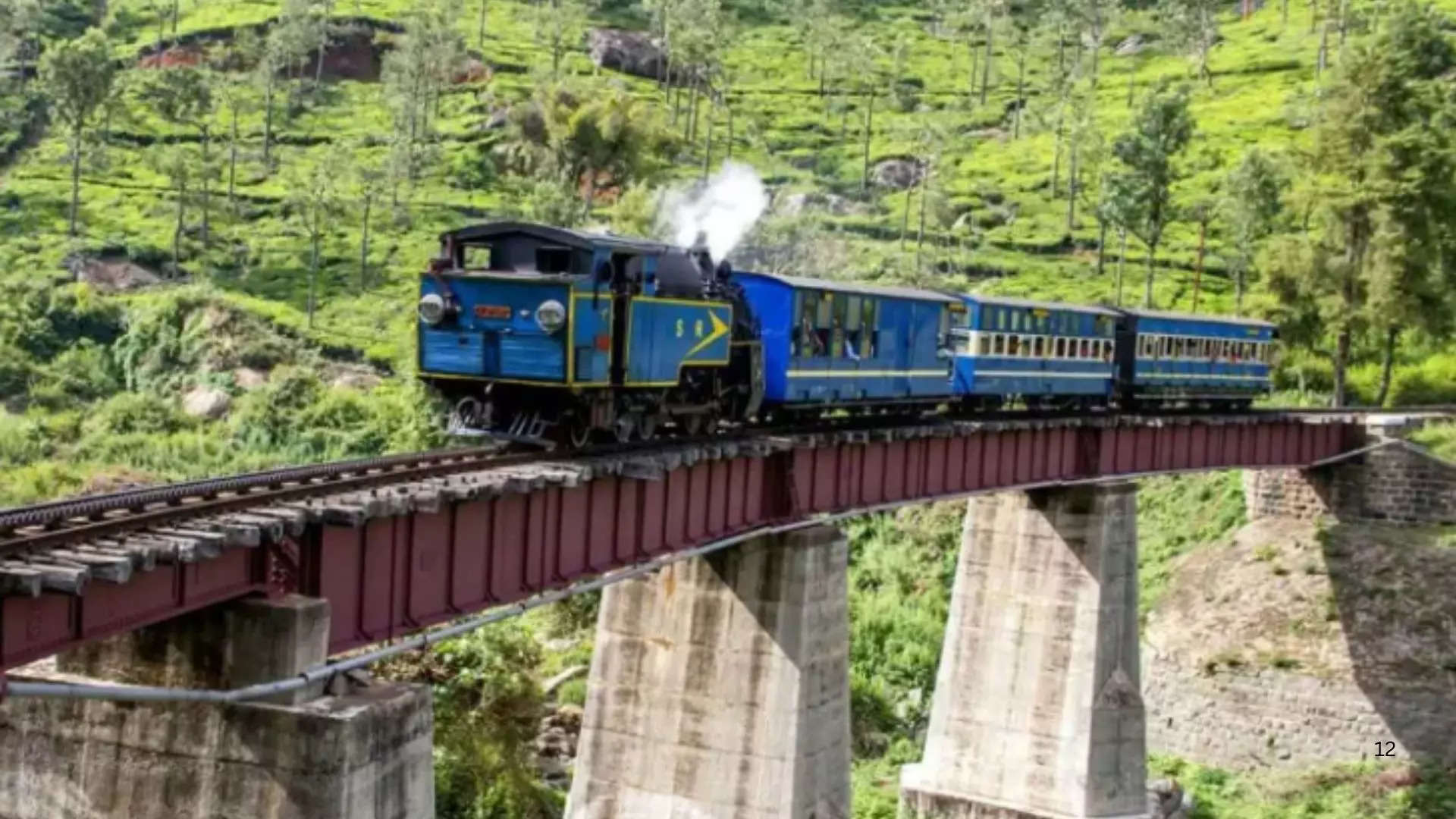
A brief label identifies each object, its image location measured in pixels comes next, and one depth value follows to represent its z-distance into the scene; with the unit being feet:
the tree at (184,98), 318.24
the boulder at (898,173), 334.24
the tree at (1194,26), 406.87
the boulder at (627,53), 393.29
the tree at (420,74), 327.47
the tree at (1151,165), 231.09
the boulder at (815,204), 298.97
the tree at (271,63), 329.31
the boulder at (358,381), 213.25
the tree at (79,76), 276.21
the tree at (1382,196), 179.22
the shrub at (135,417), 193.47
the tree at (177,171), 254.68
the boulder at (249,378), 210.59
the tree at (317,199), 253.03
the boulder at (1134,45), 439.63
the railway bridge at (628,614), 47.06
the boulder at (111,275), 243.81
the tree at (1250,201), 232.94
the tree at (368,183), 268.21
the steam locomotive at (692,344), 71.26
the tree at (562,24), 396.98
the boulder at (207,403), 203.41
